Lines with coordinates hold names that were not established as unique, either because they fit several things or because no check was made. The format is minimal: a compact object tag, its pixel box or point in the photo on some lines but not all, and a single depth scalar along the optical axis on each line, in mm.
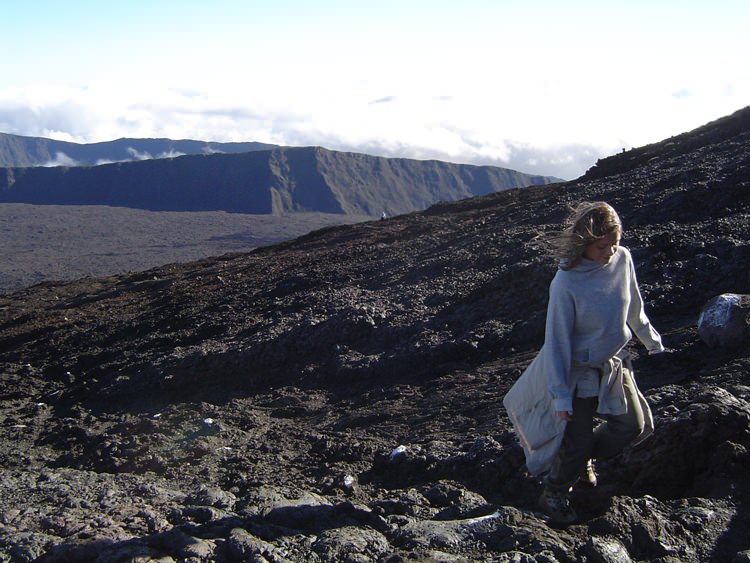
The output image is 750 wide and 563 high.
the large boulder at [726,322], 5230
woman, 3246
